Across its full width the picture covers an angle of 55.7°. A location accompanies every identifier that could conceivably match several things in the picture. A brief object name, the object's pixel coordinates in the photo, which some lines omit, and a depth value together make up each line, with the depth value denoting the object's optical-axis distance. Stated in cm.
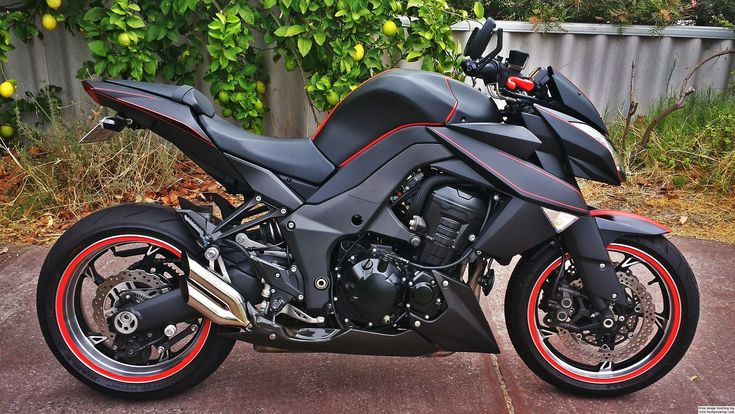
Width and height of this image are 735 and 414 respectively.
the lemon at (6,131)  519
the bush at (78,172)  482
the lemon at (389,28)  457
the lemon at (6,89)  496
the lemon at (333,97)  475
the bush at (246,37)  461
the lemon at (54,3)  482
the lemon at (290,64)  493
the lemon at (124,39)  461
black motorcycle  261
